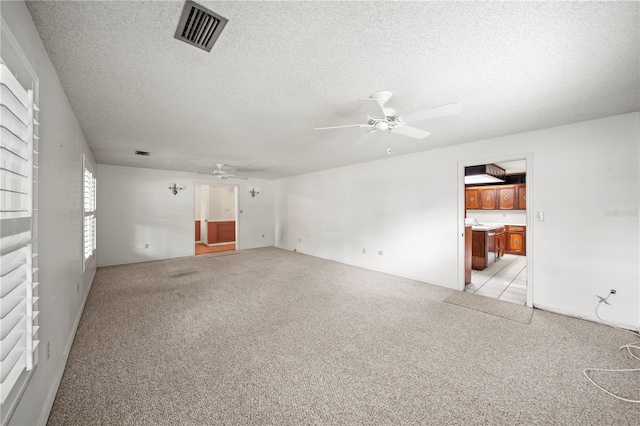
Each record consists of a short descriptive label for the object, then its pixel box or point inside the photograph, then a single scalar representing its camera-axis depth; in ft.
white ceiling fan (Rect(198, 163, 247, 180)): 19.74
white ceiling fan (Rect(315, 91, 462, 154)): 6.72
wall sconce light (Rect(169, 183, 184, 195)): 21.68
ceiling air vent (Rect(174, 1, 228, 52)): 4.53
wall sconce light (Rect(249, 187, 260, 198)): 26.45
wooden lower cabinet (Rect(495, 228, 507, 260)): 20.58
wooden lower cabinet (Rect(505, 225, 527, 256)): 23.06
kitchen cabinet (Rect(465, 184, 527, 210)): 23.26
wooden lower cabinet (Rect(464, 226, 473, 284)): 13.80
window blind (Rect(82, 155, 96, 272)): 11.17
